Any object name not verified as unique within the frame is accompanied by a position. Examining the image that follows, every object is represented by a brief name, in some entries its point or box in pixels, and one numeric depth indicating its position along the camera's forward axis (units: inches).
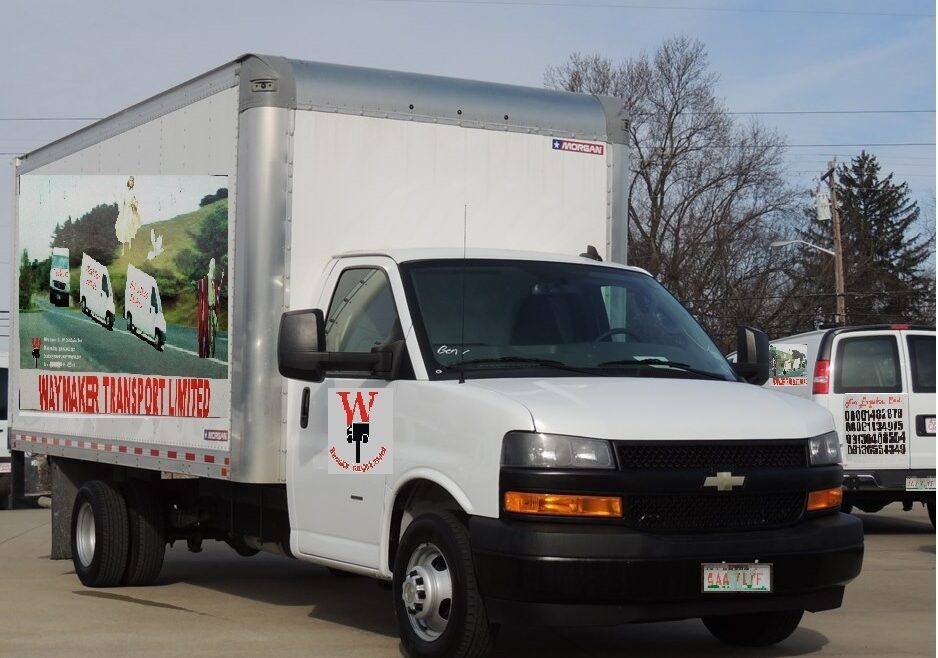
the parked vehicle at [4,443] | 828.6
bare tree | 1926.7
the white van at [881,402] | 583.8
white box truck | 270.4
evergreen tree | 2235.5
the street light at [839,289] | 1620.3
